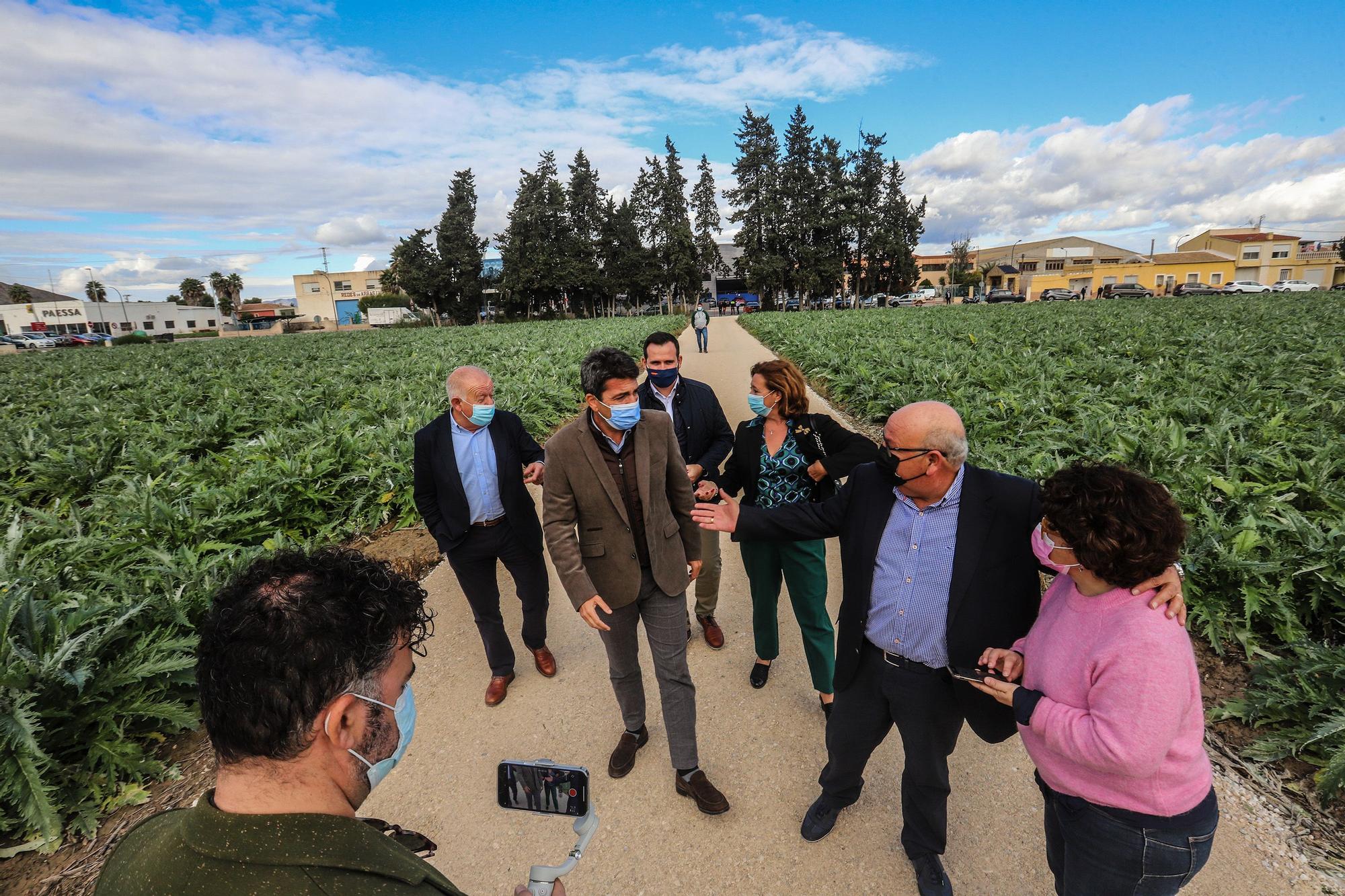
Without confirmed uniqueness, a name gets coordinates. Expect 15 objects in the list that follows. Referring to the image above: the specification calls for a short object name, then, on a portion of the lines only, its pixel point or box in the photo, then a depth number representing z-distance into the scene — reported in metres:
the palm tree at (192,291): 100.06
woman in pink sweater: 1.52
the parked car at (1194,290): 51.02
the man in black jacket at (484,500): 3.69
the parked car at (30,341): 47.38
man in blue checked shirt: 2.16
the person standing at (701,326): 21.39
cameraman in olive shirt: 0.95
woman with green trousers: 3.39
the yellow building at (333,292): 82.19
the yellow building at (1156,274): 75.75
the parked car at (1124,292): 55.00
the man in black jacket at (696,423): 4.37
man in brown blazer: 2.88
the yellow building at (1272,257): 75.81
